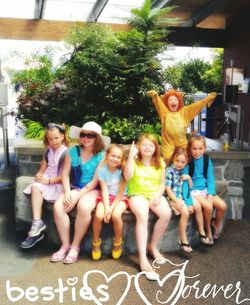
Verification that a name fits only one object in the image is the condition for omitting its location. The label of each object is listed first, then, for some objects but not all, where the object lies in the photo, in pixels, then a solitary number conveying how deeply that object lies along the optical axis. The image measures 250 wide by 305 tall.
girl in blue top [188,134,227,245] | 3.70
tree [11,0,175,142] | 5.16
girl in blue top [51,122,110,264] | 3.33
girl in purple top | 3.50
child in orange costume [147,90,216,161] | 4.10
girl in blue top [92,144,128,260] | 3.28
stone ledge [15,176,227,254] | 3.49
